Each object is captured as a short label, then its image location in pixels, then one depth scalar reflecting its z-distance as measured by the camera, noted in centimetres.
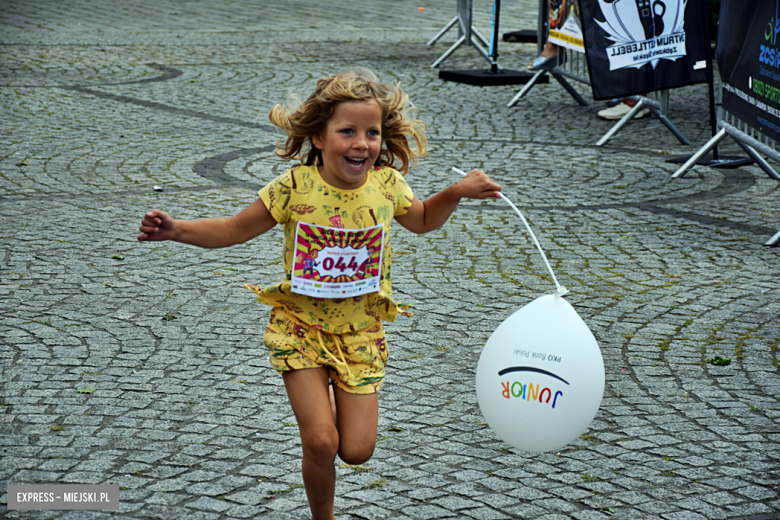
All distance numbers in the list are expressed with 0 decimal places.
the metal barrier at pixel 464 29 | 2802
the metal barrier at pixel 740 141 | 1477
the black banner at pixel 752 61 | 1299
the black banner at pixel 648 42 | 1758
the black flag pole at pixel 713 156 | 1750
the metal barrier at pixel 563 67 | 2228
